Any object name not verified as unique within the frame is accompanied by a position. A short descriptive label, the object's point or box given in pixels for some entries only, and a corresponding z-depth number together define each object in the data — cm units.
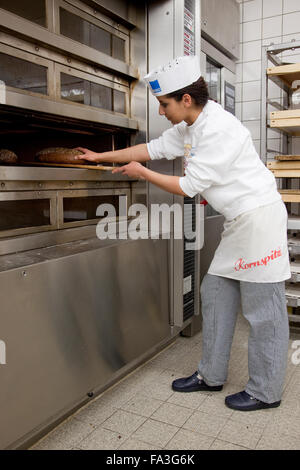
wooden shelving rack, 248
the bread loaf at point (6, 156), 157
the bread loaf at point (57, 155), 174
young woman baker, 167
